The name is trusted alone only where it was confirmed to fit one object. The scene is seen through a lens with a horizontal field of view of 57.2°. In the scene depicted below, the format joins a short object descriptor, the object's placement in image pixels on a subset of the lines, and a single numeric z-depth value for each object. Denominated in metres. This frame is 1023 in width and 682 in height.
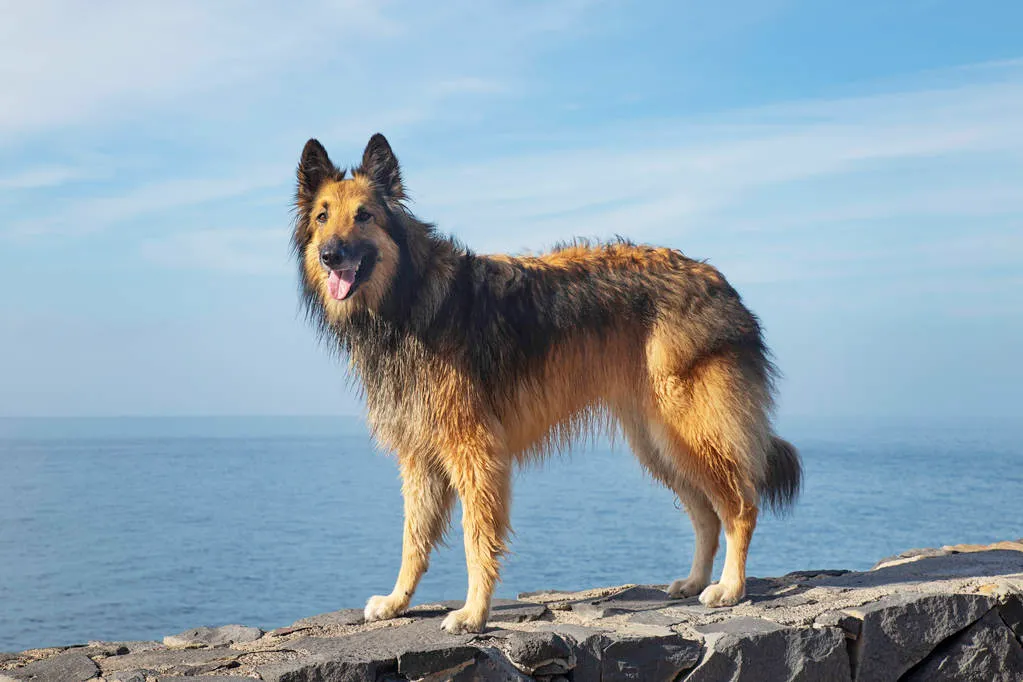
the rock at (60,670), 3.65
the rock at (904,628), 4.64
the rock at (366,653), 3.63
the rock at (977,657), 4.81
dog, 4.28
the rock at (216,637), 4.17
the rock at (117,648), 4.03
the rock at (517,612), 4.48
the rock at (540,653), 3.95
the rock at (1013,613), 4.94
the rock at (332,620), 4.36
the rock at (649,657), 4.12
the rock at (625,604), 4.64
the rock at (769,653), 4.26
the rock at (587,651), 4.07
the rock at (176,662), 3.71
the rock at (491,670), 3.87
